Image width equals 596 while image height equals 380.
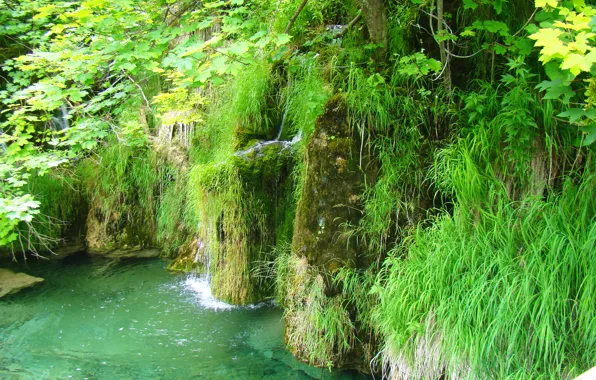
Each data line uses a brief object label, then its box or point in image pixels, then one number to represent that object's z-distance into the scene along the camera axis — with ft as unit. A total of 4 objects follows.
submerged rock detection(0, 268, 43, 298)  20.61
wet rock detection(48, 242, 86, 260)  25.25
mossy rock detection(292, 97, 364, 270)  13.15
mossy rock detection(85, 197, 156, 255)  25.53
